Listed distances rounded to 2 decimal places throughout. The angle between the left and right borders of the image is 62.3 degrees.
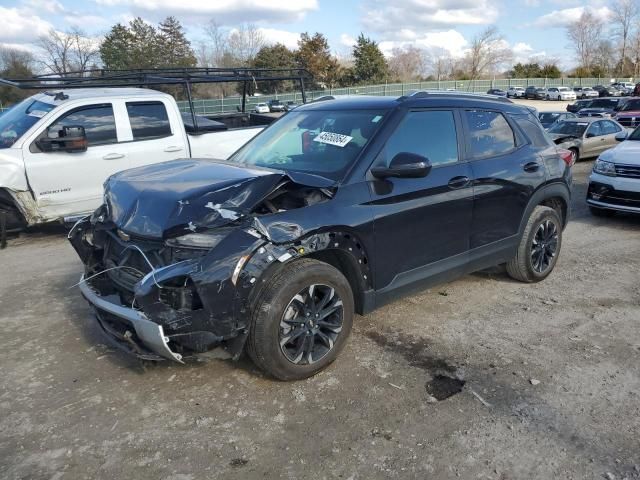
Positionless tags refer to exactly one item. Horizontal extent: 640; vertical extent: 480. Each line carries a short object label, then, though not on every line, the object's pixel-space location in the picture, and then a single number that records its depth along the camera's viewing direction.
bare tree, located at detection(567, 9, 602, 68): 96.81
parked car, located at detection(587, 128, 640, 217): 7.62
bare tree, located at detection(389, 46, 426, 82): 89.49
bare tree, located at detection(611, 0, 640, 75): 88.50
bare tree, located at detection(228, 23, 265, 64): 65.68
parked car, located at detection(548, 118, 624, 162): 14.97
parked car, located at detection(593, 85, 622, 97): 56.29
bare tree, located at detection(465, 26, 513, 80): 91.69
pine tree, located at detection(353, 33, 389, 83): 63.25
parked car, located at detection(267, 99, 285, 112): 31.65
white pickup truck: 6.75
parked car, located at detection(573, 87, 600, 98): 57.98
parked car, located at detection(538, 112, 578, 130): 17.41
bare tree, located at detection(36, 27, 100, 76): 50.09
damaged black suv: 3.12
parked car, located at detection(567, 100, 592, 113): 30.29
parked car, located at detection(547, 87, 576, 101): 57.12
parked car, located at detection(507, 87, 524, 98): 61.31
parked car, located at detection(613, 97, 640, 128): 22.36
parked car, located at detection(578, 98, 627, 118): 25.16
